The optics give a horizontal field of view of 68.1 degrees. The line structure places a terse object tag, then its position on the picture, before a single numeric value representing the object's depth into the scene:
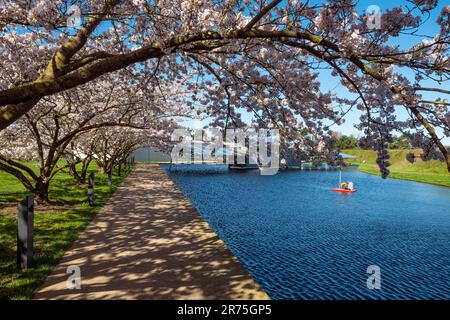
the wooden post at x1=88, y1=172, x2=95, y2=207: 12.05
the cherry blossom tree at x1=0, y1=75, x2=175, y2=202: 9.94
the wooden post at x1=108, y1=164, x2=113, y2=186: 18.92
